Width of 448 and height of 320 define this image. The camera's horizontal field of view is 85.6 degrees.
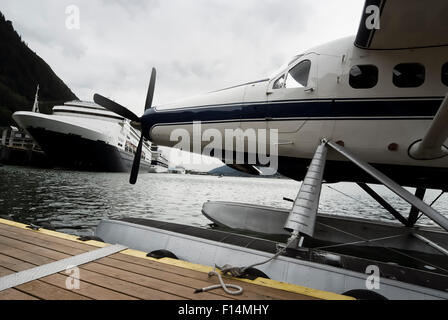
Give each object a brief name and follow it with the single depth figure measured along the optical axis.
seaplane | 3.47
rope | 2.26
